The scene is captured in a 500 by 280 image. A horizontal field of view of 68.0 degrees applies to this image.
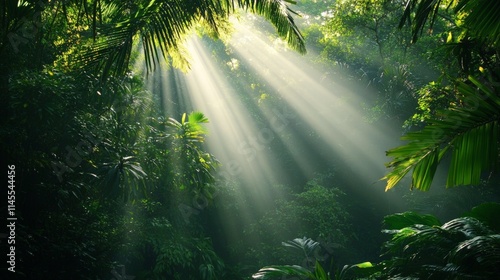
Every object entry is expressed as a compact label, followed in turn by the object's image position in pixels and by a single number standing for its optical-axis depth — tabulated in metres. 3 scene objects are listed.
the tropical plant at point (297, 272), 4.15
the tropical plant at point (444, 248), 3.00
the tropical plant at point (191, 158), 6.76
